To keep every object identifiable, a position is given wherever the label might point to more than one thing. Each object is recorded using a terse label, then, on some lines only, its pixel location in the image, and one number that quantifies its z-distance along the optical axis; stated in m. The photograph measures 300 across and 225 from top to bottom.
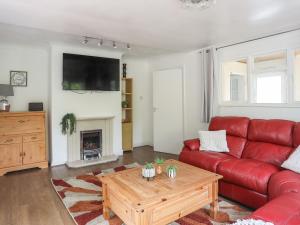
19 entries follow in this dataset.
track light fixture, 3.58
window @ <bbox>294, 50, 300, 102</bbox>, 3.15
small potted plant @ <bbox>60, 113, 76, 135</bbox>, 4.03
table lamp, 3.73
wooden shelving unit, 5.17
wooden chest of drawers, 3.57
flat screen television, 4.03
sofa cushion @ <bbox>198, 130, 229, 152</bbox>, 3.14
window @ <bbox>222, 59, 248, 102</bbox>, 3.98
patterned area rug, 2.14
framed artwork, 4.04
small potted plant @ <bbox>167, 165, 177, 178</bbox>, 2.17
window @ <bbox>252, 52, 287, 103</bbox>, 3.33
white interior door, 4.82
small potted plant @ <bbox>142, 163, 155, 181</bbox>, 2.13
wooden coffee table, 1.70
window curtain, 4.04
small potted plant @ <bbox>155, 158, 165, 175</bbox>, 2.29
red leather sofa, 1.53
